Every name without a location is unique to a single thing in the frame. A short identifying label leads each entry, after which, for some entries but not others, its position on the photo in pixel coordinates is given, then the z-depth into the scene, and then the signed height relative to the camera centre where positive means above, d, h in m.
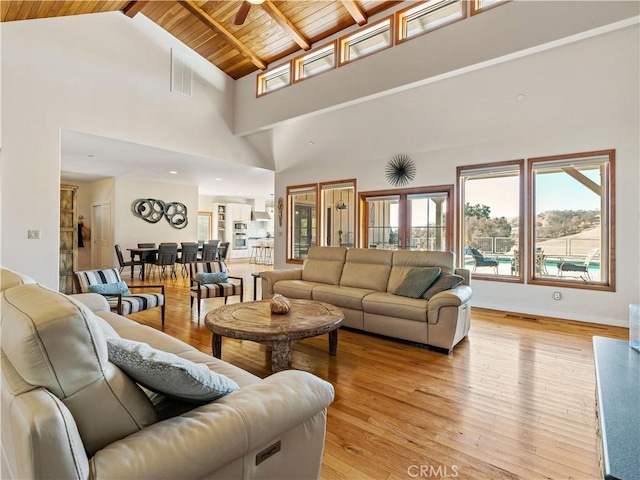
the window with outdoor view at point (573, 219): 4.46 +0.31
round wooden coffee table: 2.50 -0.70
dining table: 7.92 -0.34
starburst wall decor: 6.01 +1.28
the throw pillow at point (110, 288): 3.67 -0.58
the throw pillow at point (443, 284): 3.56 -0.49
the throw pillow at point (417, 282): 3.65 -0.48
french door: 5.79 +0.39
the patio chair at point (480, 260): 5.31 -0.34
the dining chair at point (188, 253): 8.11 -0.37
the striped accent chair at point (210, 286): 4.50 -0.67
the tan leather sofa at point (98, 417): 0.78 -0.52
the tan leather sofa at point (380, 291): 3.27 -0.64
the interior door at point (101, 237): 8.86 +0.03
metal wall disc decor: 9.00 +0.78
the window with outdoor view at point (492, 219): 5.10 +0.34
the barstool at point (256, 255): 13.03 -0.68
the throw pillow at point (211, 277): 4.69 -0.57
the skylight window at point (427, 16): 3.95 +2.83
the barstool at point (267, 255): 12.70 -0.67
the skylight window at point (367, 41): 4.55 +2.88
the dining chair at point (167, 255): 7.77 -0.40
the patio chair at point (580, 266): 4.61 -0.37
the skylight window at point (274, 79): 5.86 +2.95
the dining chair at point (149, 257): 8.06 -0.47
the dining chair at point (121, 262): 7.75 -0.57
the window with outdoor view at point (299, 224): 7.74 +0.35
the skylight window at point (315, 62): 5.19 +2.92
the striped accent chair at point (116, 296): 3.51 -0.67
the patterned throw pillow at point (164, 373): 1.03 -0.43
